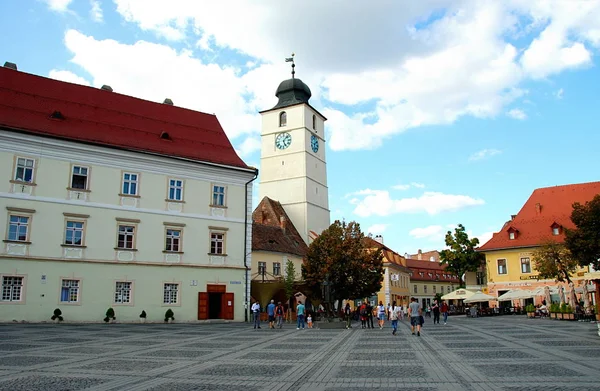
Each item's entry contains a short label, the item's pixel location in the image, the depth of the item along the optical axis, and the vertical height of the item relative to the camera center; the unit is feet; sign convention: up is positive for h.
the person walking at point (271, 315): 95.30 -2.04
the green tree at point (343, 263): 130.62 +9.61
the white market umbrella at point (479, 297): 150.71 +1.30
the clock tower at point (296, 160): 221.05 +60.88
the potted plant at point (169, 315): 103.65 -2.08
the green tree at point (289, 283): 141.49 +5.33
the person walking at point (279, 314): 96.22 -1.89
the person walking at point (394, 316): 80.59 -2.04
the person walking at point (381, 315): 99.66 -2.32
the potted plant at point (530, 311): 131.03 -2.35
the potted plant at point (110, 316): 97.25 -2.04
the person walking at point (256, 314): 93.47 -1.82
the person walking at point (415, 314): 75.87 -1.66
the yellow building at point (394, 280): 225.35 +10.00
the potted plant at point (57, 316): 92.32 -1.87
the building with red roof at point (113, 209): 93.09 +18.09
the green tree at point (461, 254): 208.33 +18.35
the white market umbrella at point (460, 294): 156.35 +2.13
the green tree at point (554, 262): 132.46 +9.65
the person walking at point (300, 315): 98.02 -2.15
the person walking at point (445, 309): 114.52 -1.51
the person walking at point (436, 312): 112.27 -2.07
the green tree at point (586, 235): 110.18 +13.53
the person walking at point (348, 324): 99.20 -3.87
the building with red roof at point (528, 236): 169.58 +20.97
